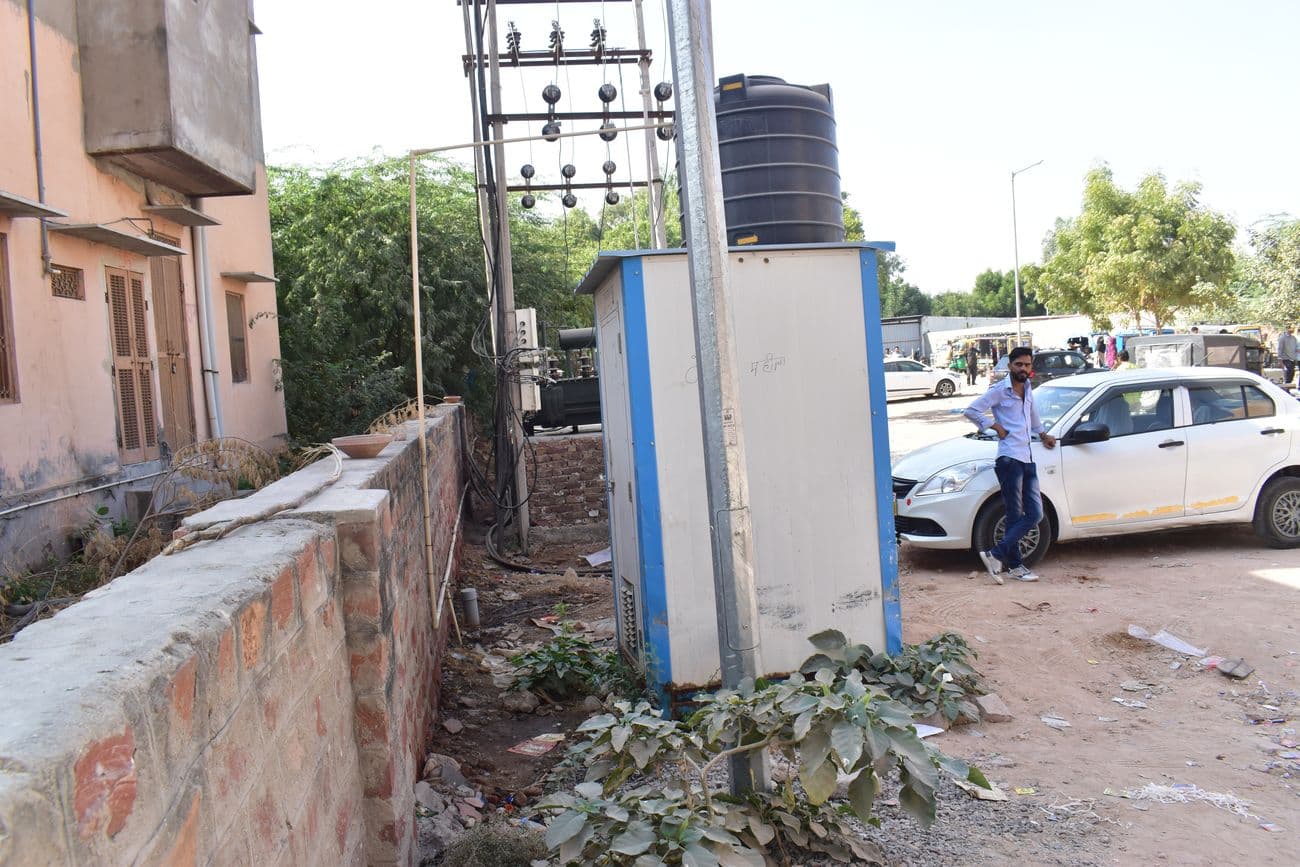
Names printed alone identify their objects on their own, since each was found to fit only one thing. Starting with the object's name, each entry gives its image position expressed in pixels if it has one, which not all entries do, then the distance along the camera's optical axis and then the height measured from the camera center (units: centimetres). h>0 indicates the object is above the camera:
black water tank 596 +136
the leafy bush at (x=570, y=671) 573 -162
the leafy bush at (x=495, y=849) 317 -146
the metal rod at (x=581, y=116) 1087 +319
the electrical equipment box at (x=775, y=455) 488 -36
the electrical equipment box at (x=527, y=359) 1084 +46
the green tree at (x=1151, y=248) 3059 +335
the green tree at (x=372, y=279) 1377 +191
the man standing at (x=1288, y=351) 2331 -17
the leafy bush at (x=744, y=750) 271 -117
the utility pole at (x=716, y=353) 339 +12
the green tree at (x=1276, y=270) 3188 +253
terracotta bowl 484 -16
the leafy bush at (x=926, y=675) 484 -156
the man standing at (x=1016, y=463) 757 -77
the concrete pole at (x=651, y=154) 1160 +286
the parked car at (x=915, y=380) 3175 -28
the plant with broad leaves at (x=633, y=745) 308 -112
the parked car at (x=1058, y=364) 2388 -7
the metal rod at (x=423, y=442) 479 -18
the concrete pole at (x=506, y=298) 1080 +118
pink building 710 +161
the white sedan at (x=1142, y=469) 797 -92
